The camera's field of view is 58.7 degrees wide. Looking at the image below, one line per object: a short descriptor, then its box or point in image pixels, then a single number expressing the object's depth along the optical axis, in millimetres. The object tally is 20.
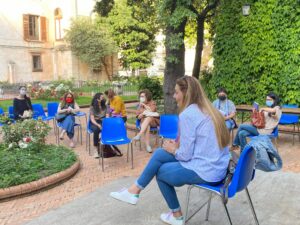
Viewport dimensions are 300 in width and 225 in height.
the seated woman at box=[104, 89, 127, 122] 6238
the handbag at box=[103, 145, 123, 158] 5203
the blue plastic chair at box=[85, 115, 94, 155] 5645
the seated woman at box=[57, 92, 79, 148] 6164
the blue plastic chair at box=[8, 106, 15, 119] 6899
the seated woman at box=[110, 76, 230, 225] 2505
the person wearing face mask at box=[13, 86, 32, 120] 6721
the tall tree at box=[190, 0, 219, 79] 9890
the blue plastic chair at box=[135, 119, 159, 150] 6075
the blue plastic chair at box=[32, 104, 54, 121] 7253
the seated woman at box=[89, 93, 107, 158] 5497
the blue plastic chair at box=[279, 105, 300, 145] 6074
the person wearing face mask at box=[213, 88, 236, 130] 5645
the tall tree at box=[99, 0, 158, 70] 23909
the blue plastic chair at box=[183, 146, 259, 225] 2378
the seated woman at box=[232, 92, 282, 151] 4954
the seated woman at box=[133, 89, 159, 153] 5699
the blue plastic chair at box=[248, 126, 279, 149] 5064
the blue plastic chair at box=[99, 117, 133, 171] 4793
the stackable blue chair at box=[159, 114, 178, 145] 5321
